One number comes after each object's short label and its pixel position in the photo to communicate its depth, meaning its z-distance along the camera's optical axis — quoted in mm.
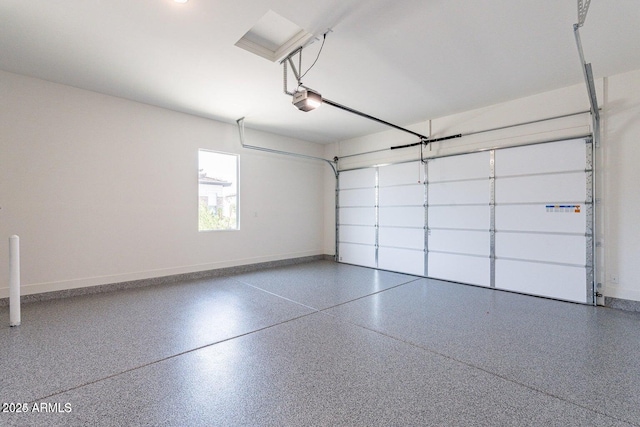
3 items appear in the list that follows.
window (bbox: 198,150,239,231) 5453
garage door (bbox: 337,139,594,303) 3971
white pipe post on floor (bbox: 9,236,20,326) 2902
